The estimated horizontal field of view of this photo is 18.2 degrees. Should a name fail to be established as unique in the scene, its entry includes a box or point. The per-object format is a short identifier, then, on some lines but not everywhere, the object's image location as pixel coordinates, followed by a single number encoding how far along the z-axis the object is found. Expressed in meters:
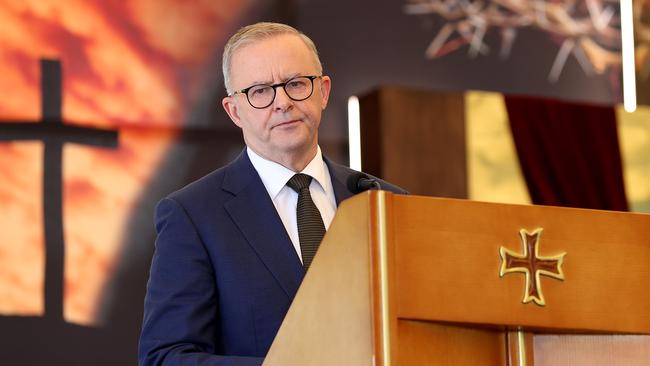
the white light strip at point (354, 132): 12.32
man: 4.30
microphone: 4.38
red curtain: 12.92
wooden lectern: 3.06
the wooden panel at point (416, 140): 12.12
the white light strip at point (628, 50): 13.75
